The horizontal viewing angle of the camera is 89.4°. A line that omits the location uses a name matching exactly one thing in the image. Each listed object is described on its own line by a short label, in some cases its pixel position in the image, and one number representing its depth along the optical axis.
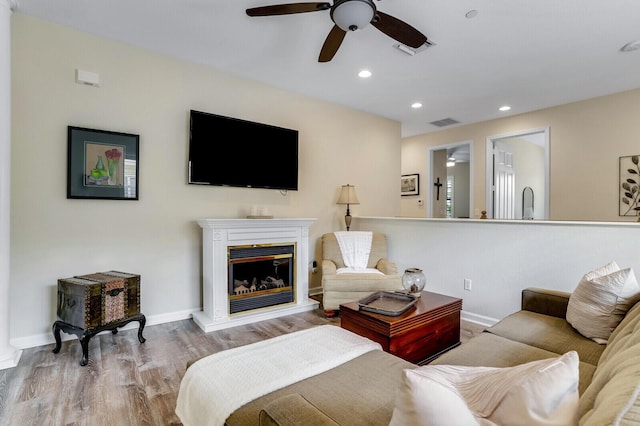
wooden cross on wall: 6.69
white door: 5.61
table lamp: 4.56
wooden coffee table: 2.10
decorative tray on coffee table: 2.23
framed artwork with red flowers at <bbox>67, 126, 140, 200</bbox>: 2.84
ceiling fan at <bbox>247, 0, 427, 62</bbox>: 1.93
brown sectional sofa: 0.66
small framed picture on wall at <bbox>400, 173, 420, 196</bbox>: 6.67
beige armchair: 3.42
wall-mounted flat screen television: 3.44
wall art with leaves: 4.14
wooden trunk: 2.47
